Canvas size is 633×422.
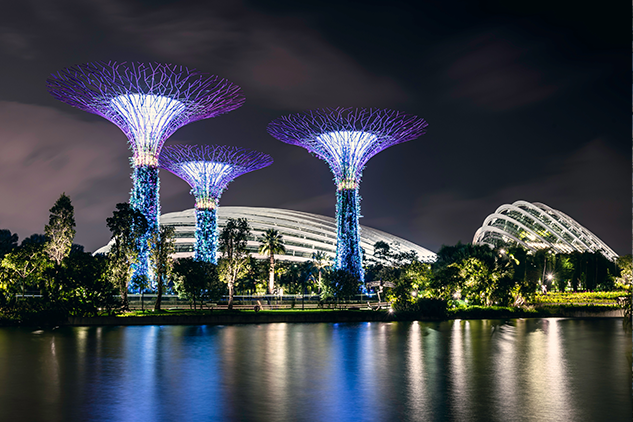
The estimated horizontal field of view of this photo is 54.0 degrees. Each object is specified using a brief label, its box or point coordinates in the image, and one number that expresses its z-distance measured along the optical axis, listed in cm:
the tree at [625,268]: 6162
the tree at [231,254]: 4741
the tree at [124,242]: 4059
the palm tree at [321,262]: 7506
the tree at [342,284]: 5419
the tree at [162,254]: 4350
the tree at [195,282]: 4338
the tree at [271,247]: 6652
